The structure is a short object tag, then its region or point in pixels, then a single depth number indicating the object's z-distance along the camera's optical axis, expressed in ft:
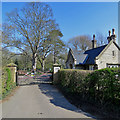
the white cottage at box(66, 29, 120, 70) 52.04
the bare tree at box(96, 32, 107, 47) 118.56
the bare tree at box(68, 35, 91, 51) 123.54
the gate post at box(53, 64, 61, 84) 34.77
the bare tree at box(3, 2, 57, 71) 62.66
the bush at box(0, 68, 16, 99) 19.30
